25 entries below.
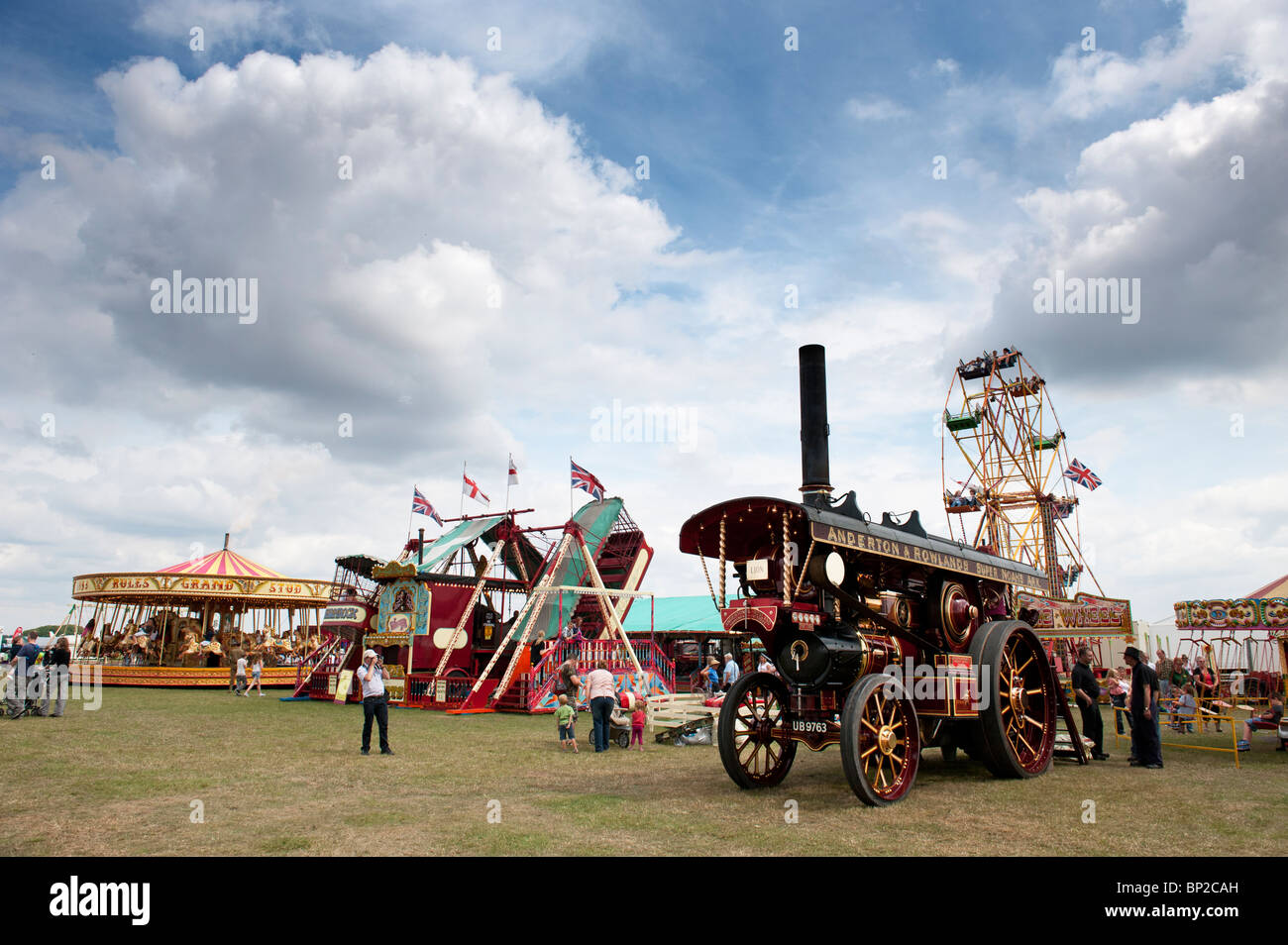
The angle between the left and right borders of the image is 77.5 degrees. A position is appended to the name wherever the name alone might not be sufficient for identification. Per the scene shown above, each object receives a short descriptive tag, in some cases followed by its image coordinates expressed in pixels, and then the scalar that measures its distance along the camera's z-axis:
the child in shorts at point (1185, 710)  13.56
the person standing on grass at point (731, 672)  20.38
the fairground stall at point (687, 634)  28.69
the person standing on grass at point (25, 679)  14.48
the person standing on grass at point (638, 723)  12.31
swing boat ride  19.58
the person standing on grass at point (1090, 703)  10.98
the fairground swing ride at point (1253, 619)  11.81
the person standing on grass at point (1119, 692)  12.29
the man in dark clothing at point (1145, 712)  9.83
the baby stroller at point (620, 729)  12.86
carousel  29.70
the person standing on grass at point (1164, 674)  18.89
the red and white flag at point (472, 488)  23.52
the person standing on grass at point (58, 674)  15.37
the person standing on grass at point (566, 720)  12.53
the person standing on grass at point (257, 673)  24.29
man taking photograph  11.22
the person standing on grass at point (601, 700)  12.29
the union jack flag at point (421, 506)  23.73
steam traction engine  7.50
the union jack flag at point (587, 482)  21.50
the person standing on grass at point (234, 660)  29.28
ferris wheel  37.69
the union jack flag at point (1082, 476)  37.25
